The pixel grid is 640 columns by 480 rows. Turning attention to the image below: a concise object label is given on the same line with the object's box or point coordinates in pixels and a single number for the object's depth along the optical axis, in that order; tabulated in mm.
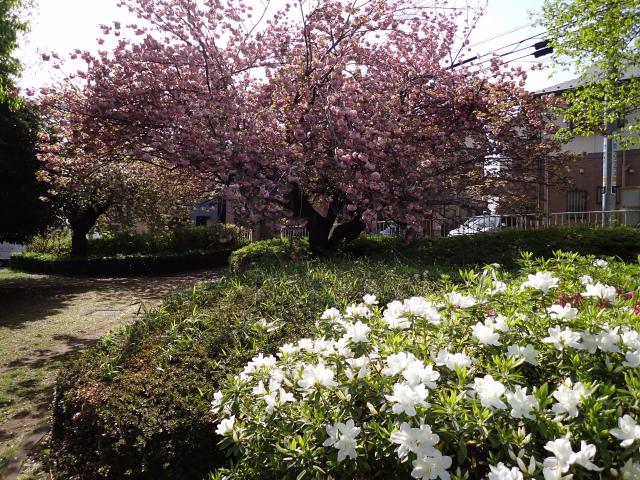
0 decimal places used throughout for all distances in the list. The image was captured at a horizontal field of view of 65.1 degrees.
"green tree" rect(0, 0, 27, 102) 9250
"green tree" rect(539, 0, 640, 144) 7967
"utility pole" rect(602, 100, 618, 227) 11680
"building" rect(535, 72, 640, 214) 21297
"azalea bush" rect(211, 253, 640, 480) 1455
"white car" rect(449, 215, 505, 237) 9303
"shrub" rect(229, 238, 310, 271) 7702
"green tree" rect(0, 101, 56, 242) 10945
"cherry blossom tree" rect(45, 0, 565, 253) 7238
